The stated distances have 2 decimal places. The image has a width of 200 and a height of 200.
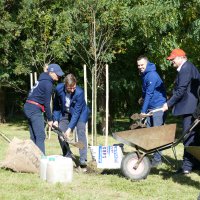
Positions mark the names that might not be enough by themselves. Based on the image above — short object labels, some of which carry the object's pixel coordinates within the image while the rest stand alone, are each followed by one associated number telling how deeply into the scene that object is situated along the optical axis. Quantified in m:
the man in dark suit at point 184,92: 9.81
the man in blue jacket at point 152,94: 10.56
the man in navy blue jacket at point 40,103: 10.45
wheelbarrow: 9.14
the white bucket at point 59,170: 9.13
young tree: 15.16
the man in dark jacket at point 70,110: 10.41
